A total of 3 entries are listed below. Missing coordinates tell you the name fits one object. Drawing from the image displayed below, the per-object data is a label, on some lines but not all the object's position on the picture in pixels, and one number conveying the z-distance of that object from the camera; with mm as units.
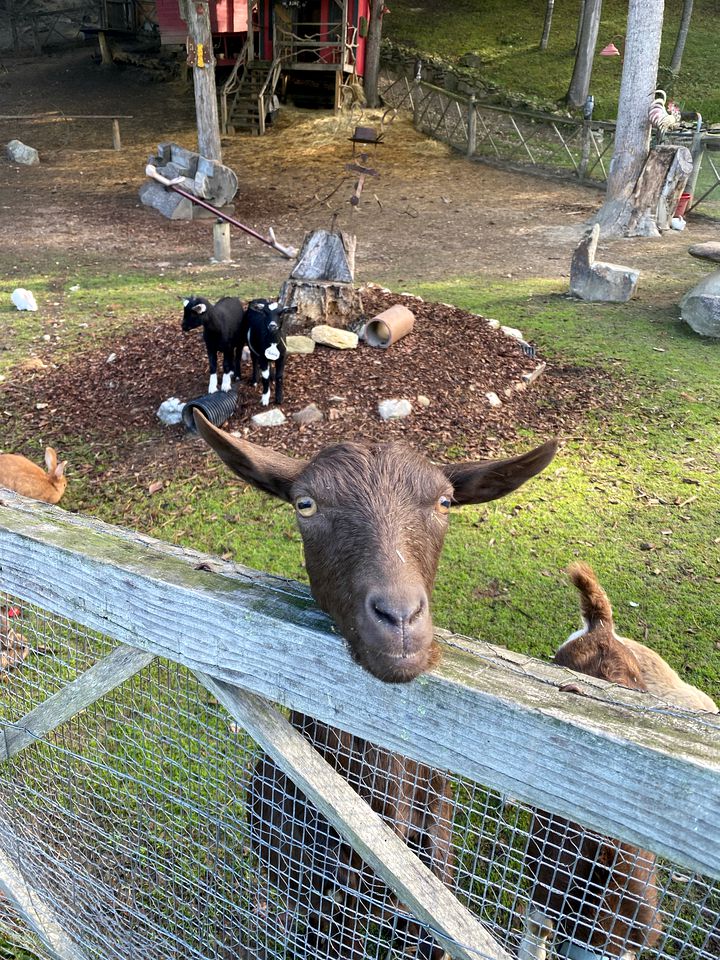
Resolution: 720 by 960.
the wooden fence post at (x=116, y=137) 20609
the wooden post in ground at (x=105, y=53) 30216
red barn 23438
